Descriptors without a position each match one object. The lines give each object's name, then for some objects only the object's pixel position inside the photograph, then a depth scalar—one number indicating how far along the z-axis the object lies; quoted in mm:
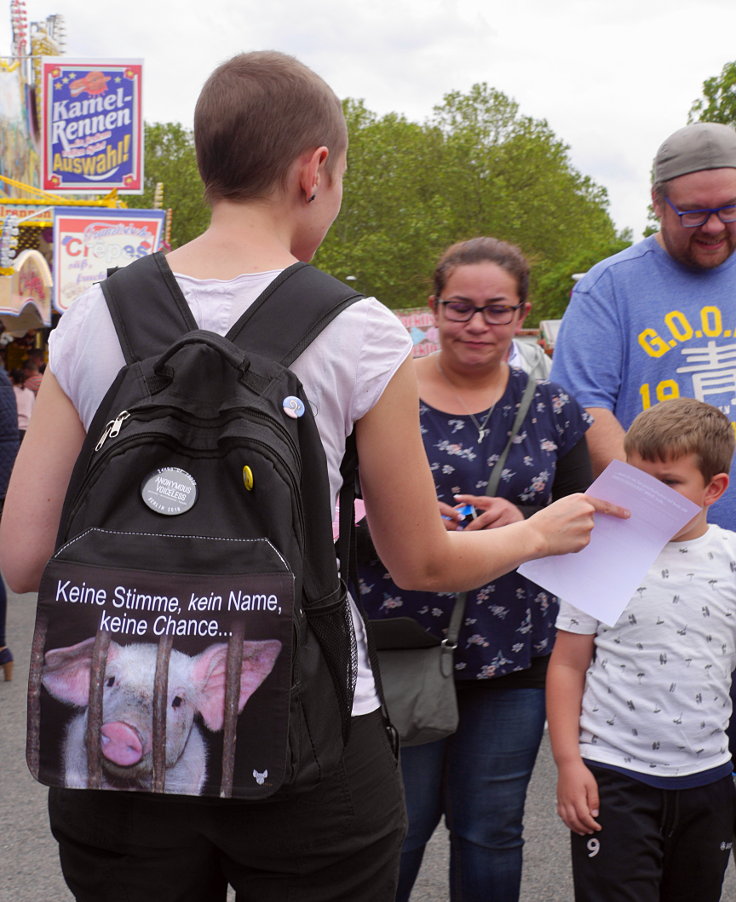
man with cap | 2818
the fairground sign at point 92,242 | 14258
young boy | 2354
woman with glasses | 2645
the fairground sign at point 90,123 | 17016
